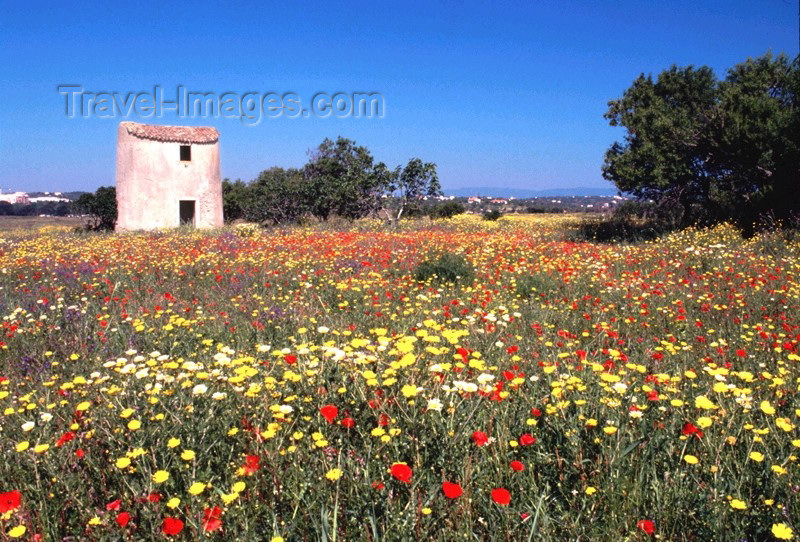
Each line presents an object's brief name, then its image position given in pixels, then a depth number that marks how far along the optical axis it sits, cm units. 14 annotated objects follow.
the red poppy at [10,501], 175
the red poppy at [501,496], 159
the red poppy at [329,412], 216
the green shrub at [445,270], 820
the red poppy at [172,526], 163
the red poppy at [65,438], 219
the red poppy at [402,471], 164
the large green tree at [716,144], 1416
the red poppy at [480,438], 201
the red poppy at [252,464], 200
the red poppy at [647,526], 175
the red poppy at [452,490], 156
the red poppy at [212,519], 174
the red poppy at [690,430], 227
